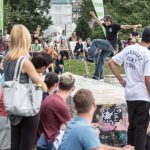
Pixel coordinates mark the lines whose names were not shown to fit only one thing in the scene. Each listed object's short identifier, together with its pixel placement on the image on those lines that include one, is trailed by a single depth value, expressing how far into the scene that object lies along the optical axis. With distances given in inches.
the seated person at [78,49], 1115.5
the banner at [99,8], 722.8
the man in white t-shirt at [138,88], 253.9
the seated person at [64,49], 1013.9
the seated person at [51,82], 253.9
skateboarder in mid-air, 510.3
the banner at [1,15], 588.1
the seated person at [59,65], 756.0
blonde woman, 223.5
